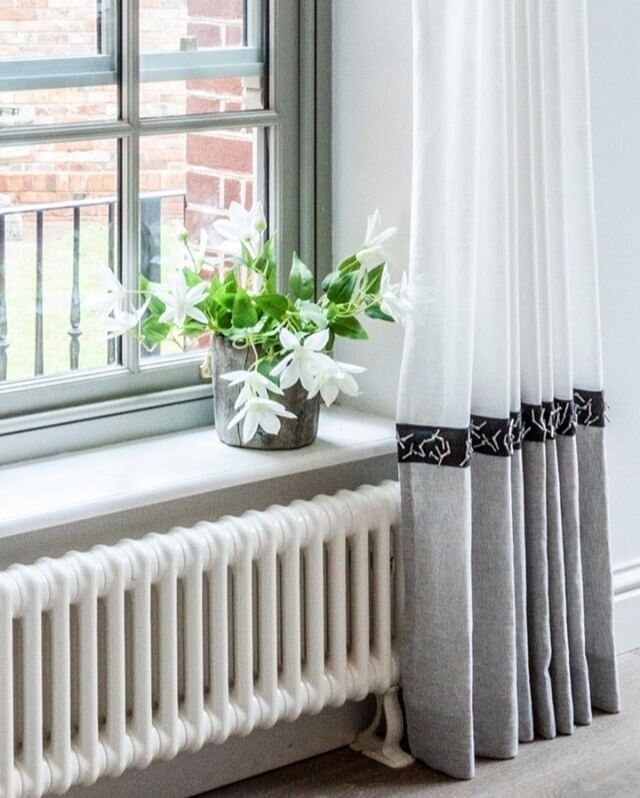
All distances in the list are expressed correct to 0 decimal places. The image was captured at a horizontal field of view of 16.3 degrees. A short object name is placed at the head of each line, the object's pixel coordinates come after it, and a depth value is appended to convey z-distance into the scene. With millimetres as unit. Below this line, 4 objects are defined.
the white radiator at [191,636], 3318
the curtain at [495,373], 3764
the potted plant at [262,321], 3698
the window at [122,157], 3696
